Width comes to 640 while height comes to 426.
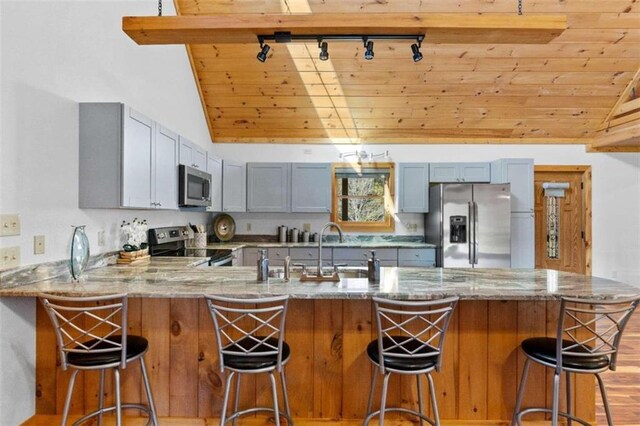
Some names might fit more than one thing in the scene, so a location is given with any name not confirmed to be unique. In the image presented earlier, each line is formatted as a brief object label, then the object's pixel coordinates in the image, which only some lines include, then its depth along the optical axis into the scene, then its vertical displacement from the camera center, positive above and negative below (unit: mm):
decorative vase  2219 -245
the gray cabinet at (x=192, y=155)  3699 +646
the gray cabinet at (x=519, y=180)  4945 +477
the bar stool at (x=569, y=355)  1799 -730
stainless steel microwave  3594 +289
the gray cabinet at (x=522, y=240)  4934 -344
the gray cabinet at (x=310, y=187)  5215 +395
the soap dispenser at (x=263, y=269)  2250 -341
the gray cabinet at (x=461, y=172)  5156 +609
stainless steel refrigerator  4629 -132
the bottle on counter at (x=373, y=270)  2219 -343
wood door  5484 -124
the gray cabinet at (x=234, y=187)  4930 +383
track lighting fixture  2154 +1075
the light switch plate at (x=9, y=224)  2016 -60
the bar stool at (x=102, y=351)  1786 -716
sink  2656 -443
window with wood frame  5508 +234
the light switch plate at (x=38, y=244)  2239 -190
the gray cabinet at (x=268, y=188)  5227 +380
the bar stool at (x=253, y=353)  1744 -710
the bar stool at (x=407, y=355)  1747 -717
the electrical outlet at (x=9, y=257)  2014 -249
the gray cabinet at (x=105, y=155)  2596 +424
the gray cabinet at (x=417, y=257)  4809 -566
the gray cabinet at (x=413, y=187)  5180 +396
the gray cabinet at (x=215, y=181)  4496 +431
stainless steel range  3689 -377
